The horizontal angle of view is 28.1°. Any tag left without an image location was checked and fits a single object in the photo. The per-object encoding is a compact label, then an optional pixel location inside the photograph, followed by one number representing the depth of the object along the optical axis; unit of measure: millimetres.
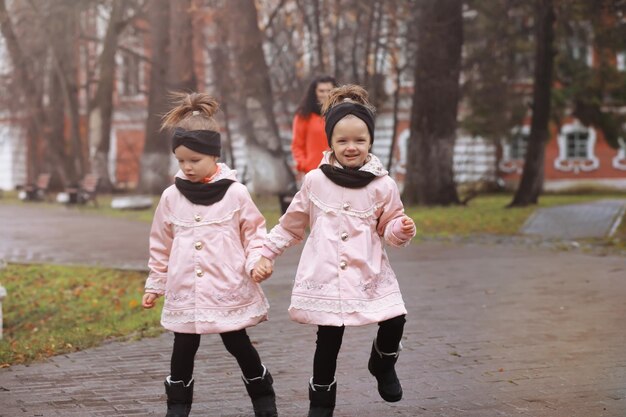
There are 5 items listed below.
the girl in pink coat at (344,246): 5547
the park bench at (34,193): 36594
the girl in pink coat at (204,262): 5695
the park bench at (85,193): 31016
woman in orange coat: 11547
